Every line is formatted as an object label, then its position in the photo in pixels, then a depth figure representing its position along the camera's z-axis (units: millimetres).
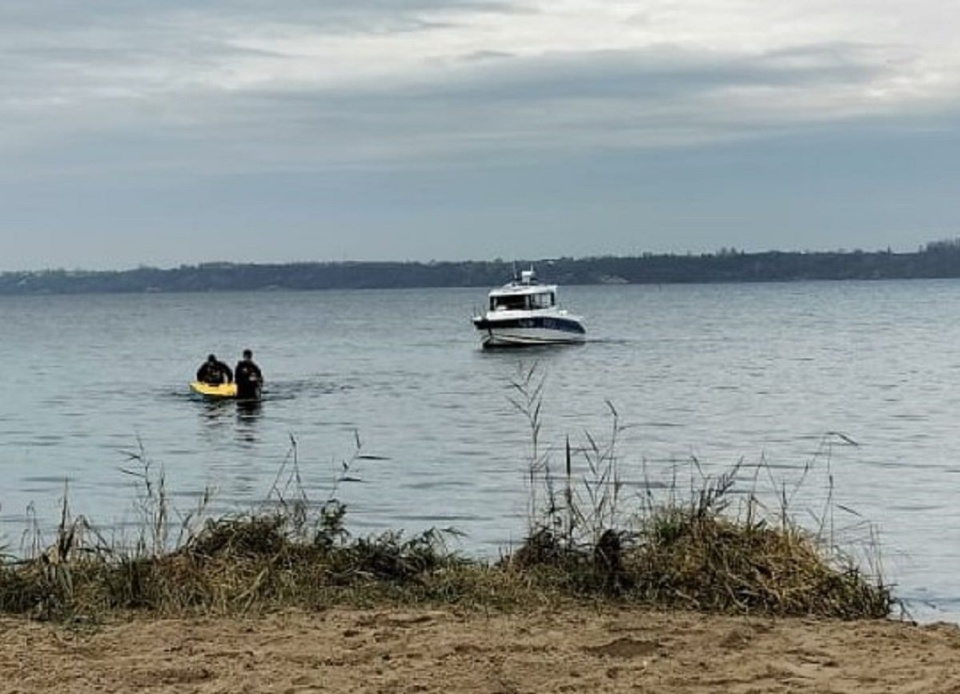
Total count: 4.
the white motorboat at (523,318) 66375
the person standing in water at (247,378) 39125
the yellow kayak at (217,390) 40062
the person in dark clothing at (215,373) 41219
